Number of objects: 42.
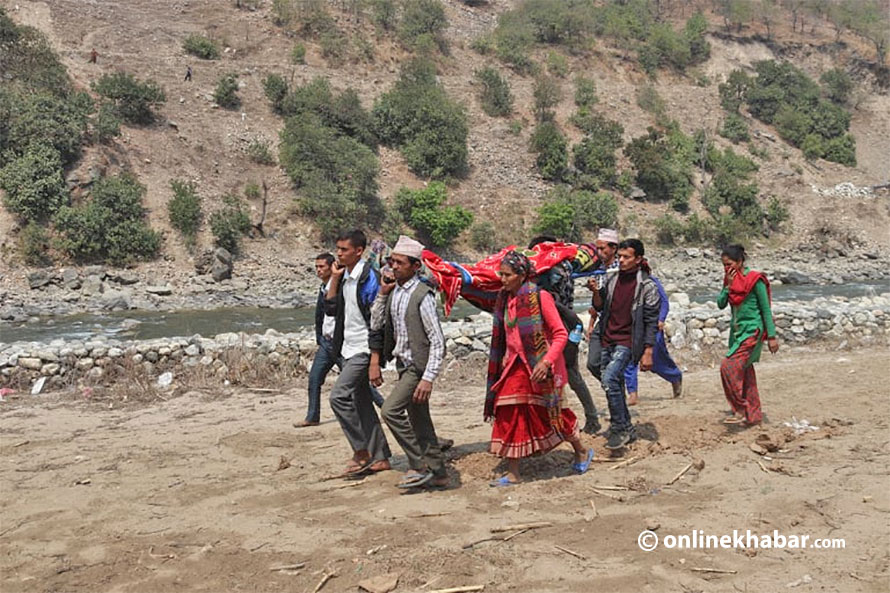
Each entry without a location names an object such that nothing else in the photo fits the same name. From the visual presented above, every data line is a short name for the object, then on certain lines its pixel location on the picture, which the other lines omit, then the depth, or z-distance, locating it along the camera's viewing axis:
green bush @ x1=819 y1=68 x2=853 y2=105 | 51.34
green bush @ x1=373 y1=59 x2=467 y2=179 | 32.75
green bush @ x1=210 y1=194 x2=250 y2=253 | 25.14
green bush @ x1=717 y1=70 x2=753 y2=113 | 45.88
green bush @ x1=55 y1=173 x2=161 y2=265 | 23.38
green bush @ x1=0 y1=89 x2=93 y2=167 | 25.25
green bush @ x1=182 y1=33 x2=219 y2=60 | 37.50
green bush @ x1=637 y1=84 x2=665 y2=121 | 42.90
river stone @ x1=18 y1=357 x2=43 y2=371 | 8.53
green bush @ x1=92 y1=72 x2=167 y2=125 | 29.91
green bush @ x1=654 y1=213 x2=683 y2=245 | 32.38
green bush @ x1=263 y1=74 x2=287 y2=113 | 34.47
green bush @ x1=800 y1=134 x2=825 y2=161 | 43.61
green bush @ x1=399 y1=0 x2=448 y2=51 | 43.84
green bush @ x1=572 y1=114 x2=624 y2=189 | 35.00
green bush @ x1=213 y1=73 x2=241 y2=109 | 33.53
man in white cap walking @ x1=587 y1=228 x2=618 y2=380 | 5.62
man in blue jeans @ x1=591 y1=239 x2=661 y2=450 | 5.38
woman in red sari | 4.61
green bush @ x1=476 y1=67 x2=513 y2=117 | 39.31
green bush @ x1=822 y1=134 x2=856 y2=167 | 43.66
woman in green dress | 6.00
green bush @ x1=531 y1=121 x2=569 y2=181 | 35.03
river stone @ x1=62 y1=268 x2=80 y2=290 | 21.37
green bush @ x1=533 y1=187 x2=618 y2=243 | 30.30
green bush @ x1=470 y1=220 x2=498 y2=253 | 29.39
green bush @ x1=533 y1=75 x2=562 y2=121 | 39.53
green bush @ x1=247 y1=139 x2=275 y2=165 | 30.73
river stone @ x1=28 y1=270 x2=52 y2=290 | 21.31
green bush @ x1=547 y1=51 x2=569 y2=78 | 45.62
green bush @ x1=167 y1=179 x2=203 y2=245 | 25.30
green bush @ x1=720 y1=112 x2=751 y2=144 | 43.06
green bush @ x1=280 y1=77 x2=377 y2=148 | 33.31
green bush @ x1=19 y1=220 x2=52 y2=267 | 22.81
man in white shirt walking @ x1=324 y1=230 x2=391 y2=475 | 5.03
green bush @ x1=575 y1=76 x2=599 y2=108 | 41.78
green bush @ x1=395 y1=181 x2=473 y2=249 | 28.66
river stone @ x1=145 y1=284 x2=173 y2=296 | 21.41
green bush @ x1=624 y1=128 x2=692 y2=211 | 35.38
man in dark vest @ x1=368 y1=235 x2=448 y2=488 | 4.62
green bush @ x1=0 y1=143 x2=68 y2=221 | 23.77
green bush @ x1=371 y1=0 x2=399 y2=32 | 44.53
